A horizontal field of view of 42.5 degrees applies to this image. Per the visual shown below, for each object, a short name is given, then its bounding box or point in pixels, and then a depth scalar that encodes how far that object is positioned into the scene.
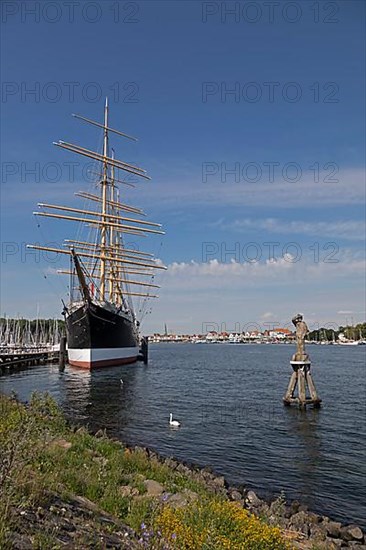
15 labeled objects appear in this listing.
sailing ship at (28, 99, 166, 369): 54.59
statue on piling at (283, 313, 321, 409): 28.20
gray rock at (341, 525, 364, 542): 10.22
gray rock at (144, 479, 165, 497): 9.16
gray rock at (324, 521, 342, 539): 10.34
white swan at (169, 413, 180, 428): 22.44
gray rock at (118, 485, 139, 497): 8.08
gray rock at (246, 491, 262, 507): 11.70
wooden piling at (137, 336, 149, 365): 74.38
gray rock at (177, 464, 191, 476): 13.25
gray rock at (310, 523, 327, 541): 9.55
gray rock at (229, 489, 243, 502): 11.55
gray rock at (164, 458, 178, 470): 13.91
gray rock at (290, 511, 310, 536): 9.97
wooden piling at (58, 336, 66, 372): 54.38
